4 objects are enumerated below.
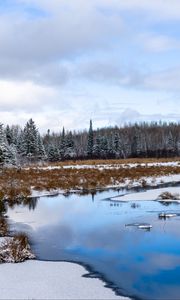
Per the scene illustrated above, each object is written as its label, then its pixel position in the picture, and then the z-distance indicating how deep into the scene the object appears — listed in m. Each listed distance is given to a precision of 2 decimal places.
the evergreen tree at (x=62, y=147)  92.62
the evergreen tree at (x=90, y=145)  95.30
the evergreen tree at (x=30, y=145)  67.14
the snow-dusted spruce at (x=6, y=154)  44.78
